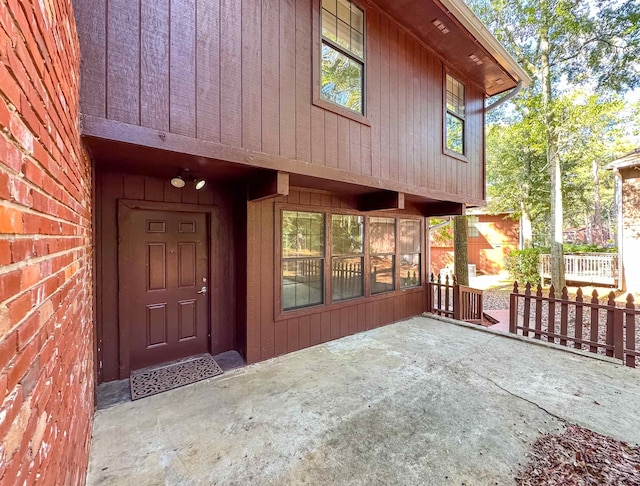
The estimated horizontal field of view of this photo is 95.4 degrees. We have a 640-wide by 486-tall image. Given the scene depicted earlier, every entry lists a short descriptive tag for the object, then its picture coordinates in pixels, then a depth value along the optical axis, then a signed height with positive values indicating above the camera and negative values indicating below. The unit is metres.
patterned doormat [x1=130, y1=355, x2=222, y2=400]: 3.08 -1.55
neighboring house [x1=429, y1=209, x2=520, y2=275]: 15.55 -0.22
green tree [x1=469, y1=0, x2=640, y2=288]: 8.35 +5.98
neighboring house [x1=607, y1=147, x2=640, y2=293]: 8.42 +0.56
